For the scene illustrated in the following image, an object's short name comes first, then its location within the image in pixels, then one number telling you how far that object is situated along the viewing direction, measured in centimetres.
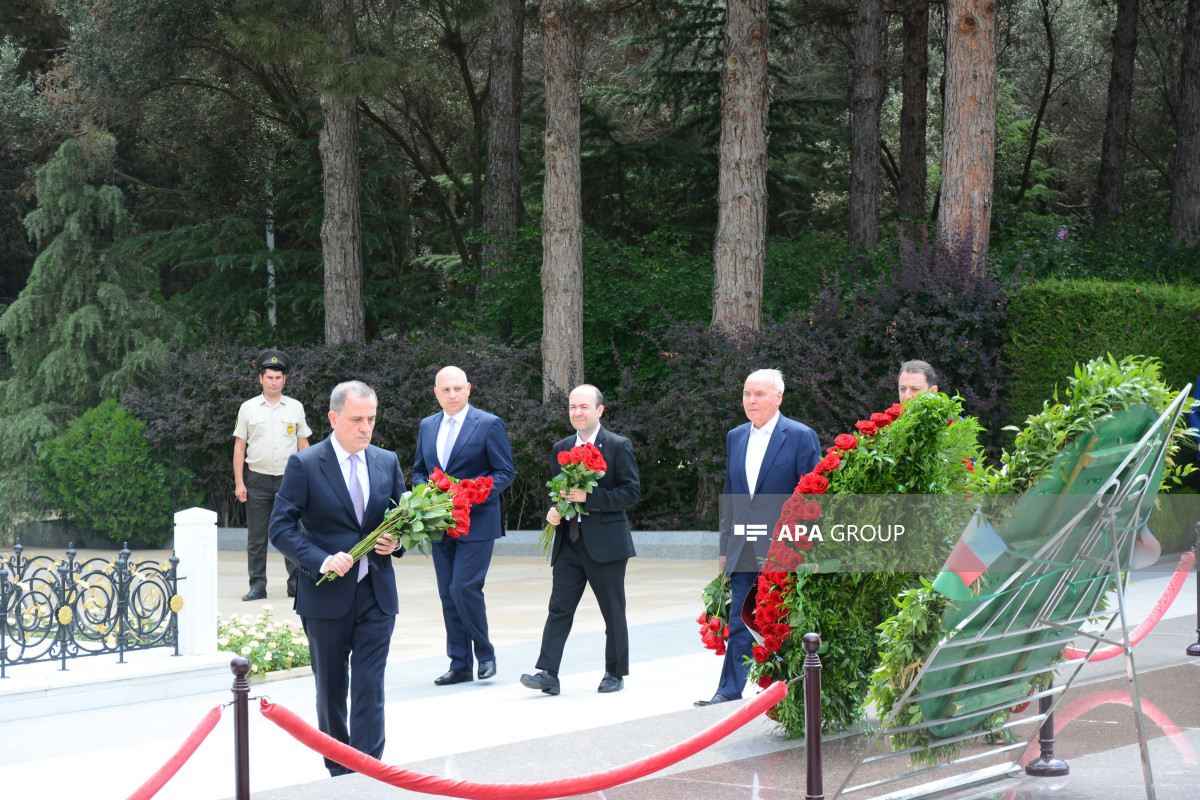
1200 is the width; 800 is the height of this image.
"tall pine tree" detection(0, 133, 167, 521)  1981
